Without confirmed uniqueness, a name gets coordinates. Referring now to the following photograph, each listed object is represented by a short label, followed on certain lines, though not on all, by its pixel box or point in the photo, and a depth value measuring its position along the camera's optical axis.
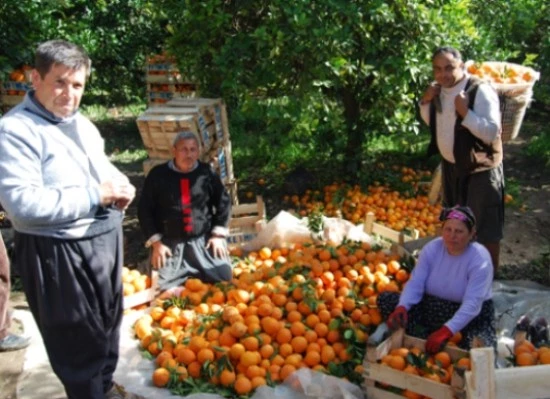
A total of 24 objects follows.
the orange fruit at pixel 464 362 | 3.24
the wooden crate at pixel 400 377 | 3.10
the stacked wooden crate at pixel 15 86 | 7.09
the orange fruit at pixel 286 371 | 3.56
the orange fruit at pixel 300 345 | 3.77
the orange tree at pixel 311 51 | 5.46
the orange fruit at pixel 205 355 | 3.65
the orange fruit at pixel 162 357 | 3.72
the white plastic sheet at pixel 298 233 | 5.14
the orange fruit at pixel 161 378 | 3.56
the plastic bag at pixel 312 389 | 3.41
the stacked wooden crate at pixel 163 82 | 9.10
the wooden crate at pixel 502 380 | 2.08
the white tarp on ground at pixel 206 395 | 3.43
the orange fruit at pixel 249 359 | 3.59
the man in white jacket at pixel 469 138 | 4.08
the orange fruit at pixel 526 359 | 3.26
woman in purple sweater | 3.58
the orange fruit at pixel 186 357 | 3.69
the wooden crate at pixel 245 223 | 5.54
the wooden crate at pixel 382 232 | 5.17
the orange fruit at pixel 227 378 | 3.54
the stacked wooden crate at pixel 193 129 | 5.44
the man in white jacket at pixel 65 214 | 2.54
